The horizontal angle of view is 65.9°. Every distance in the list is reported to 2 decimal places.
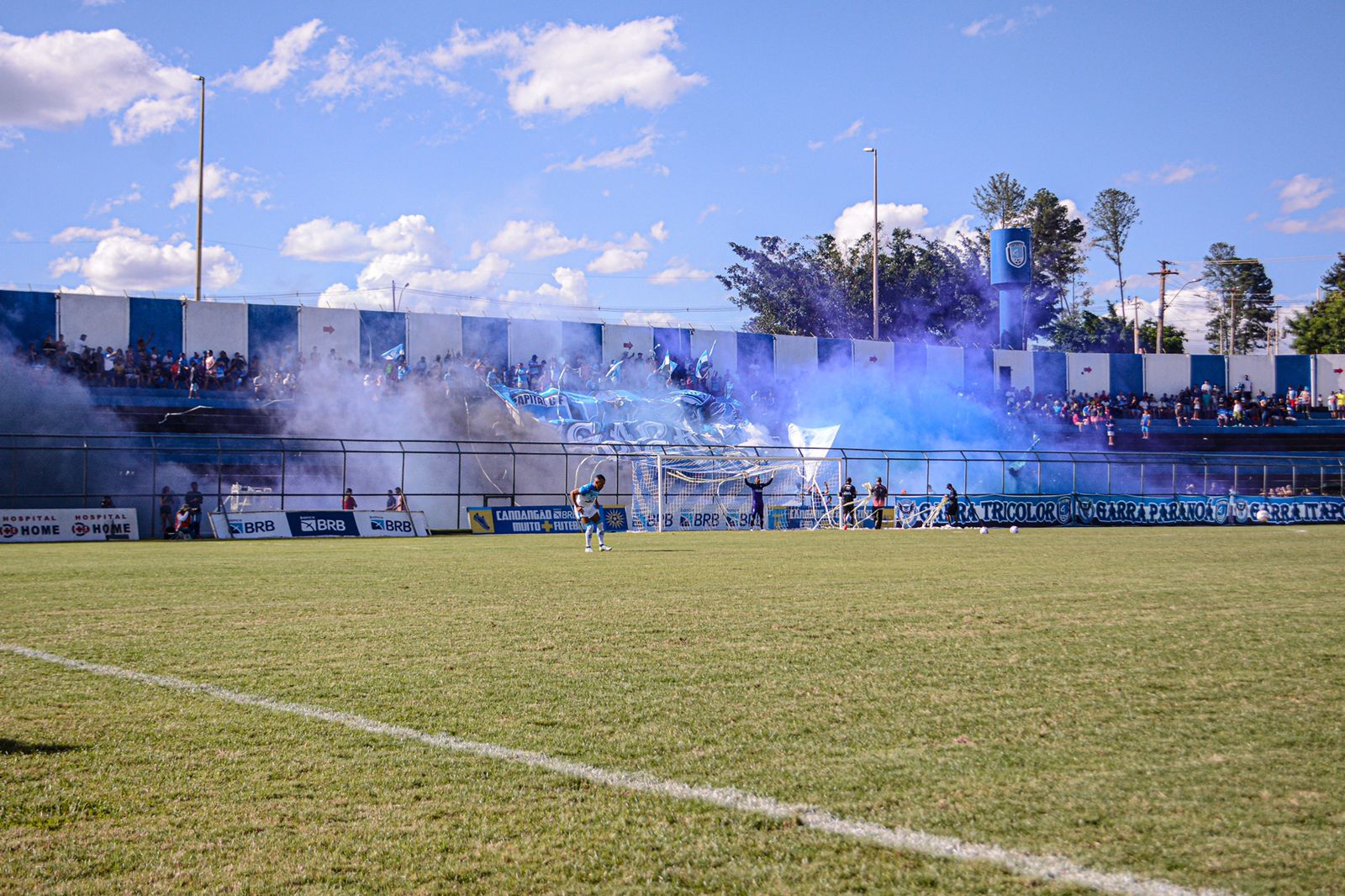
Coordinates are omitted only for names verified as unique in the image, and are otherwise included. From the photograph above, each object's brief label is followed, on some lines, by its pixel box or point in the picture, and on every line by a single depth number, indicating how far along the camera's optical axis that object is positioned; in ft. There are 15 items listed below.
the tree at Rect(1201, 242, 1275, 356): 349.82
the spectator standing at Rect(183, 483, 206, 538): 99.74
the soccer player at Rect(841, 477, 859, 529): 122.93
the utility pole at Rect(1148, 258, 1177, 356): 229.04
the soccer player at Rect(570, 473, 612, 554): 77.73
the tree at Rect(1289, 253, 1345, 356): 258.98
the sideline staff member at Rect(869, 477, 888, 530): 119.96
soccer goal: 125.18
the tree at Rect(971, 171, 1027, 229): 275.18
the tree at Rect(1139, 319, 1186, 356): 298.35
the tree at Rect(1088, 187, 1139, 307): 286.46
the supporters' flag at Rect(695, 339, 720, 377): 168.90
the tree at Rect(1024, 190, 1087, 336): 271.69
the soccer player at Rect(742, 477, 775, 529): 121.90
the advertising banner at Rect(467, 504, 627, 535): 113.50
